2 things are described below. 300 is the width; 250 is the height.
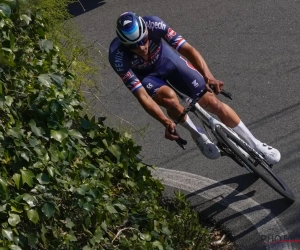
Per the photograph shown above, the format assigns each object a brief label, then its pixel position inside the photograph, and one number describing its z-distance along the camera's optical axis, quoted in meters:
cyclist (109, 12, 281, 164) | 13.24
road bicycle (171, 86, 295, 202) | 13.59
